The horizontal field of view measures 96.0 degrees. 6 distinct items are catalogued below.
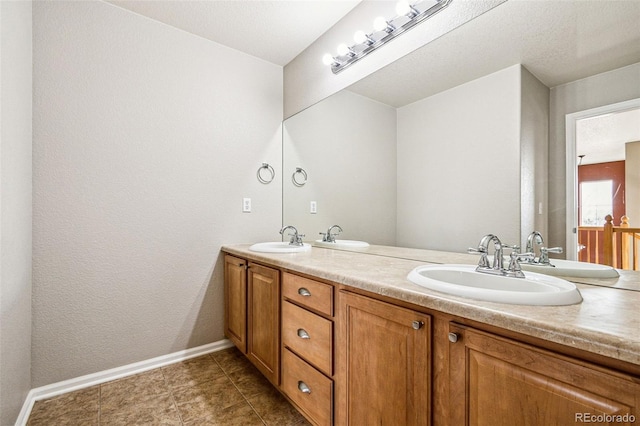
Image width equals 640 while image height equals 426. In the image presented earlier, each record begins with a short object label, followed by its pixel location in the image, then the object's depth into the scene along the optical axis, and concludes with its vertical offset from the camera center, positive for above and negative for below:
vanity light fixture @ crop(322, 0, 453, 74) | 1.47 +1.05
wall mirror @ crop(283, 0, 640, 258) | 1.04 +0.42
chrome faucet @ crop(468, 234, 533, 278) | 1.01 -0.18
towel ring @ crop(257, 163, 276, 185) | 2.48 +0.35
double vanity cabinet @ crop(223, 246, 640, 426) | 0.59 -0.42
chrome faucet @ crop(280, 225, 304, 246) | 2.19 -0.20
